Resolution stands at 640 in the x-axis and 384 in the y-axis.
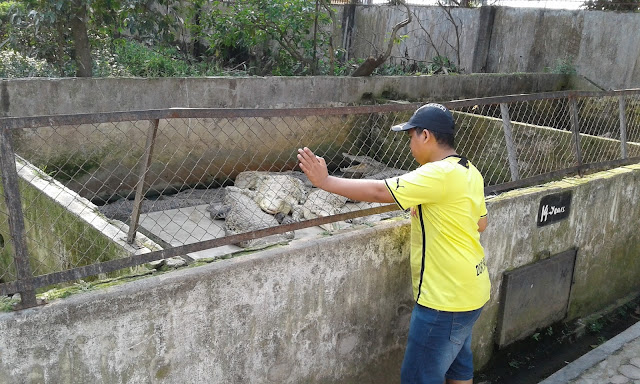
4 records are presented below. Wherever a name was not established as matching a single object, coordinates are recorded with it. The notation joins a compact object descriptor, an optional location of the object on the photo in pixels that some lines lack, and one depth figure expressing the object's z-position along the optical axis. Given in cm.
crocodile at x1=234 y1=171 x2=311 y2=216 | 652
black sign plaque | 427
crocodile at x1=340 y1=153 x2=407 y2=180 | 737
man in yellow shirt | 259
